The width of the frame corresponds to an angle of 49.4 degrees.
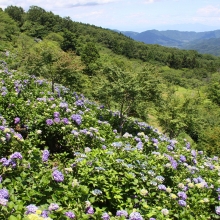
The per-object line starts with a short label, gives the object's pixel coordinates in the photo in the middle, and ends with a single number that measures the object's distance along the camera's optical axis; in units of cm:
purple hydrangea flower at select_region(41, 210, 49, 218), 228
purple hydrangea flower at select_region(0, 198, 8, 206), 215
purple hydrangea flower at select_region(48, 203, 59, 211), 237
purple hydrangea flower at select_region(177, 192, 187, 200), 332
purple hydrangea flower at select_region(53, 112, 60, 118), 474
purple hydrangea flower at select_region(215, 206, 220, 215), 337
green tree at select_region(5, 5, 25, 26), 6756
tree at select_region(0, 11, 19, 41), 3894
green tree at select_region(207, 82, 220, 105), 4400
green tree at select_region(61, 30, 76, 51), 5897
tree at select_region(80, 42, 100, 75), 4043
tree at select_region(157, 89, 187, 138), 1224
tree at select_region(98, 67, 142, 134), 766
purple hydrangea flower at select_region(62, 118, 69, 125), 474
